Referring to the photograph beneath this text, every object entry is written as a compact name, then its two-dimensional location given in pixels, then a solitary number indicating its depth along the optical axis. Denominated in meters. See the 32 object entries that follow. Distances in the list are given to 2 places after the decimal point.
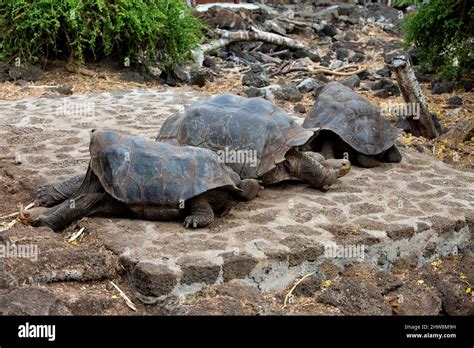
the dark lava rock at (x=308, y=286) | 4.60
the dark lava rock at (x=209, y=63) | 13.28
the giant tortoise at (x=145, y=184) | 4.92
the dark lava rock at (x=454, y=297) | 4.90
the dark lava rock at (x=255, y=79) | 11.96
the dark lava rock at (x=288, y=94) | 10.51
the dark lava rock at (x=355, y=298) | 4.45
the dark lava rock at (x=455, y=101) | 10.75
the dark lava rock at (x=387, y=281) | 4.81
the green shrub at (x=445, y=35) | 11.25
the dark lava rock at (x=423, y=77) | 12.48
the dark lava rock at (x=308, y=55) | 14.62
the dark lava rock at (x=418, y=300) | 4.70
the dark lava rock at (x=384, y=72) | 13.14
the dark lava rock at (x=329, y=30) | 17.94
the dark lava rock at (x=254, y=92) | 10.59
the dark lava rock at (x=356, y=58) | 14.62
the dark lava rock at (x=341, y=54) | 14.97
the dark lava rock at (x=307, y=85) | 11.49
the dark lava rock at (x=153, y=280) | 4.24
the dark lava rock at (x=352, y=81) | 11.96
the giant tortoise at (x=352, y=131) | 6.96
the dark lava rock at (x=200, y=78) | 11.88
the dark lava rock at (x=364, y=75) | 13.00
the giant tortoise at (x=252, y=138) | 5.84
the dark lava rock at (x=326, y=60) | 14.34
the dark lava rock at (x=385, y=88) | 11.31
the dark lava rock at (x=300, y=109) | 9.73
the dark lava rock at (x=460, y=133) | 8.86
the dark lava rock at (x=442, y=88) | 11.55
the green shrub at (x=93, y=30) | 10.84
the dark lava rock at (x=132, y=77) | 11.51
